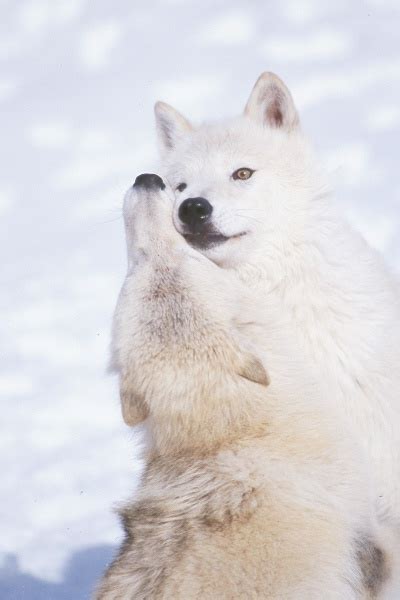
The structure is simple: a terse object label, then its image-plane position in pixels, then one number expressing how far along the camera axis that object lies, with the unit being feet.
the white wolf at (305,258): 40.34
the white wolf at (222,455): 29.71
